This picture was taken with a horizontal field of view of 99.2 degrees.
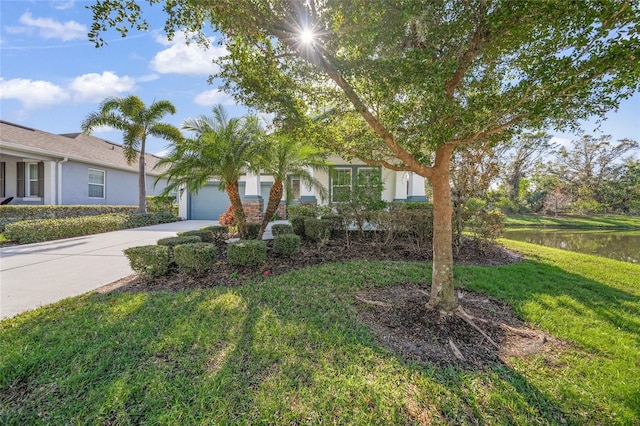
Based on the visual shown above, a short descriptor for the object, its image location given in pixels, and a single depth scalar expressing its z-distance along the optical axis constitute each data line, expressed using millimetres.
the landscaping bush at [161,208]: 15447
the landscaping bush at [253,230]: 7246
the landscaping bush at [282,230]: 7379
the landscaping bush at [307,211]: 8172
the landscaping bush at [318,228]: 7480
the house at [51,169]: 11648
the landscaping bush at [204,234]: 6646
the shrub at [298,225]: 8156
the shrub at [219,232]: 7473
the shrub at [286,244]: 5949
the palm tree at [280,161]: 6598
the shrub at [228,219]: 9362
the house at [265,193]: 12320
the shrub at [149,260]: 4918
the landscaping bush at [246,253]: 5258
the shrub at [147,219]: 12845
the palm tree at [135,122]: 12969
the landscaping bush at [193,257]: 4941
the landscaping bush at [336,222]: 7758
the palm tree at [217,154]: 6119
